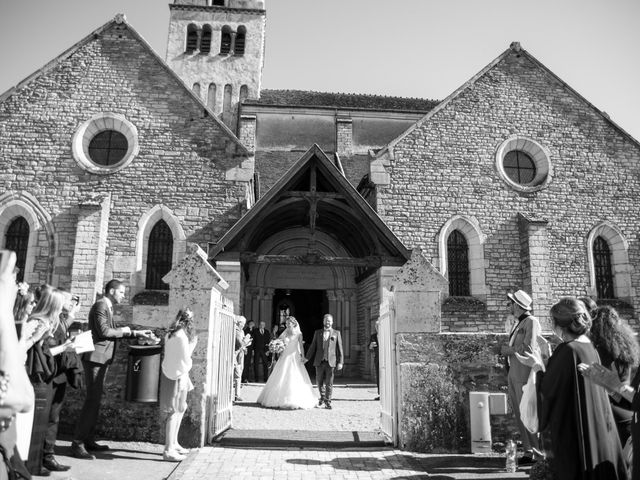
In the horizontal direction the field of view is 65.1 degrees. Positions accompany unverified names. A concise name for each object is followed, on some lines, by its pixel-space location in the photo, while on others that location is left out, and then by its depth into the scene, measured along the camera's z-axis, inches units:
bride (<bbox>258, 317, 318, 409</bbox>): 353.1
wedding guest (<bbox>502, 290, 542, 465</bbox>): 202.1
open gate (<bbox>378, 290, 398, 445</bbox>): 244.8
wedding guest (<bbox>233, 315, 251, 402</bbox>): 390.6
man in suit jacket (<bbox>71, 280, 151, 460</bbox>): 209.7
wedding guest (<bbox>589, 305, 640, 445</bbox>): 135.5
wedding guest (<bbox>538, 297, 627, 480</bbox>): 122.6
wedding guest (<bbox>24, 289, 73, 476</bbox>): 159.3
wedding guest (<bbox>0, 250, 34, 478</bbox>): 87.7
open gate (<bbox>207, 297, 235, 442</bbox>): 245.3
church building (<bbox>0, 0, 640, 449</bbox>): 489.7
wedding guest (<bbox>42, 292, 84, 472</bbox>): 187.8
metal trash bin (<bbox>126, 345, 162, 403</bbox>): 225.6
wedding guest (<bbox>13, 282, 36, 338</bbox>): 157.3
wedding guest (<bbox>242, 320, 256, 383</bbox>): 492.2
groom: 357.6
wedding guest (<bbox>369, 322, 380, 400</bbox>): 436.8
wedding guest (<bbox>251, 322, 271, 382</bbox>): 491.8
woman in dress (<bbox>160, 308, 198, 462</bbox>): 213.3
